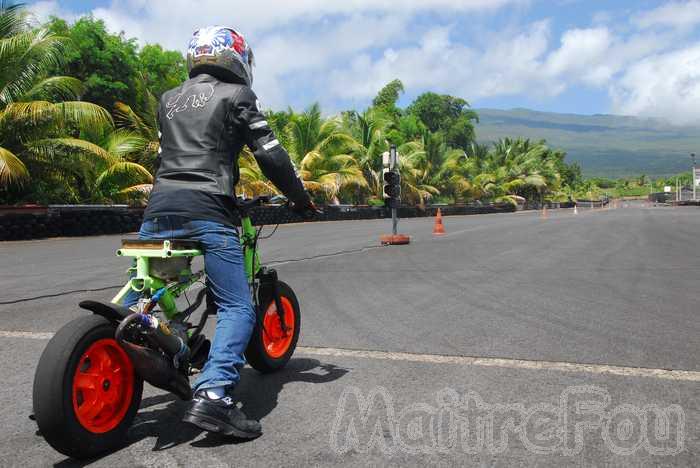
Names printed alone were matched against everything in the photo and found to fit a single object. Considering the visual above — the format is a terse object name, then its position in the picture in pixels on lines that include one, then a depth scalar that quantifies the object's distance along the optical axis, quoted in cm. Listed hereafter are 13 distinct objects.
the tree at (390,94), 7350
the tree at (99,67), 2916
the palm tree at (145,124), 2372
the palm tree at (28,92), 1717
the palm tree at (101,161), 1792
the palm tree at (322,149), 3309
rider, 286
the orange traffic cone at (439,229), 1961
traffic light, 1477
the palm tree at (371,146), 3994
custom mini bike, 232
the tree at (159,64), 3968
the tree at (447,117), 8500
